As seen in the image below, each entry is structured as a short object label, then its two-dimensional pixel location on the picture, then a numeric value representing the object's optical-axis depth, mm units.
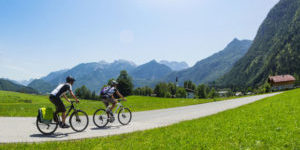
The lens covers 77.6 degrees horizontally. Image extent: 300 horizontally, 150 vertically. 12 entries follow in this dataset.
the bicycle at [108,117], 12188
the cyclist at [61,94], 10258
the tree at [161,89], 123562
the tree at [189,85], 144750
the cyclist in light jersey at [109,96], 12719
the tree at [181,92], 133800
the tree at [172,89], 140775
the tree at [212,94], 143375
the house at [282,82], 127688
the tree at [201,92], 125288
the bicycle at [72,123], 10055
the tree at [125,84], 92500
